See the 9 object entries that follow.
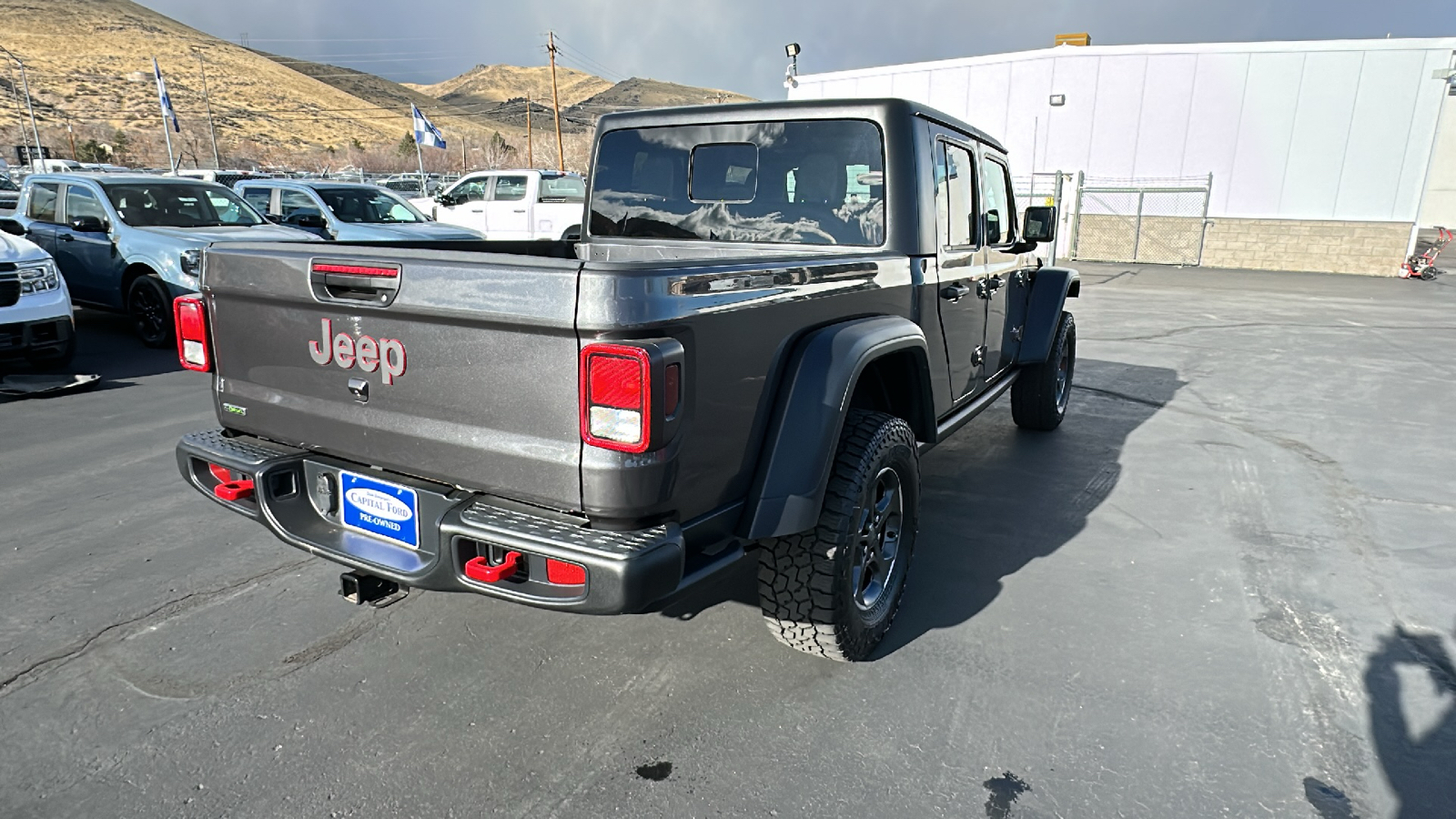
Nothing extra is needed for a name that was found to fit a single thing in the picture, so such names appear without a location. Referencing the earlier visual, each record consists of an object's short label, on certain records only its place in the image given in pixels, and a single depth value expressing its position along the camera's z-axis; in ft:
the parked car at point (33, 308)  21.01
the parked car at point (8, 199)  42.89
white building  60.75
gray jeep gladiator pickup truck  6.70
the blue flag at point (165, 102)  90.66
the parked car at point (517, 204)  47.39
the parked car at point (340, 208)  36.35
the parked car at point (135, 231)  26.09
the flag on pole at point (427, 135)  77.71
